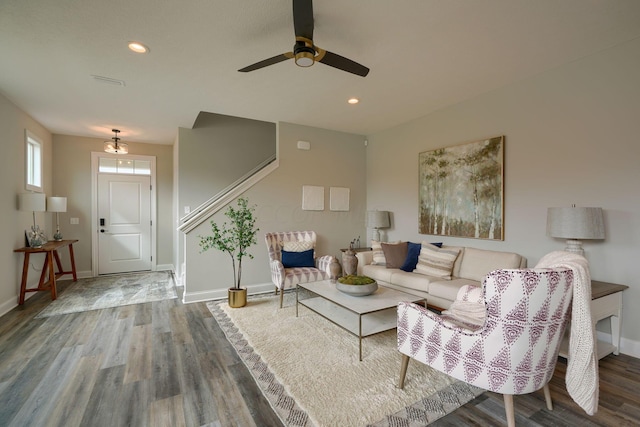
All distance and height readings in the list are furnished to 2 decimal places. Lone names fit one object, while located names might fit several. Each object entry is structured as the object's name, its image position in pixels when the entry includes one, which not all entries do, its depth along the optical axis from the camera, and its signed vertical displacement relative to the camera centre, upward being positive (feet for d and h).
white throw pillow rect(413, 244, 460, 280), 11.68 -1.98
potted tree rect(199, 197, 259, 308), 12.26 -1.23
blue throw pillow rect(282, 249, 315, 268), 13.71 -2.22
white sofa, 10.41 -2.53
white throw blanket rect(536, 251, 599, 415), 4.93 -2.26
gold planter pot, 12.41 -3.65
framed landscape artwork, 11.60 +0.97
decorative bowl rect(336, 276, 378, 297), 9.14 -2.39
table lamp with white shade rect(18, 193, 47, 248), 12.60 +0.20
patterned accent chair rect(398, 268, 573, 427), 4.79 -2.17
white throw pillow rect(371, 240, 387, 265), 13.82 -2.02
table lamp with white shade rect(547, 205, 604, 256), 8.29 -0.29
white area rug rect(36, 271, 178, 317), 12.56 -4.08
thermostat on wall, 16.14 +3.64
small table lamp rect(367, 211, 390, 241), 15.88 -0.38
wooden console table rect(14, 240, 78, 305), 12.34 -2.64
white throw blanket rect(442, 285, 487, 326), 6.86 -2.35
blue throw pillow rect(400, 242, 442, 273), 12.79 -1.99
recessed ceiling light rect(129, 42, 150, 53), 8.23 +4.62
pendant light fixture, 16.63 +3.55
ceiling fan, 5.86 +3.69
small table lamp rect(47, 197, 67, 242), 15.43 +0.26
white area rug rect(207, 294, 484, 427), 5.97 -4.06
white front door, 18.81 -0.83
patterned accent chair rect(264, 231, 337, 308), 12.47 -2.49
